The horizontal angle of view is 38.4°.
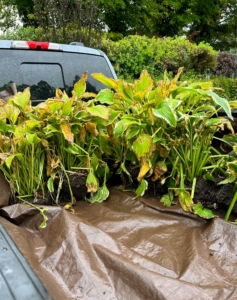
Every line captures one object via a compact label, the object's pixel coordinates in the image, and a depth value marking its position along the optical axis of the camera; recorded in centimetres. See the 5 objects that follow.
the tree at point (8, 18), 1835
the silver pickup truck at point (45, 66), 272
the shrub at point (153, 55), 881
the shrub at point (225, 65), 1437
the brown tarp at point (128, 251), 114
